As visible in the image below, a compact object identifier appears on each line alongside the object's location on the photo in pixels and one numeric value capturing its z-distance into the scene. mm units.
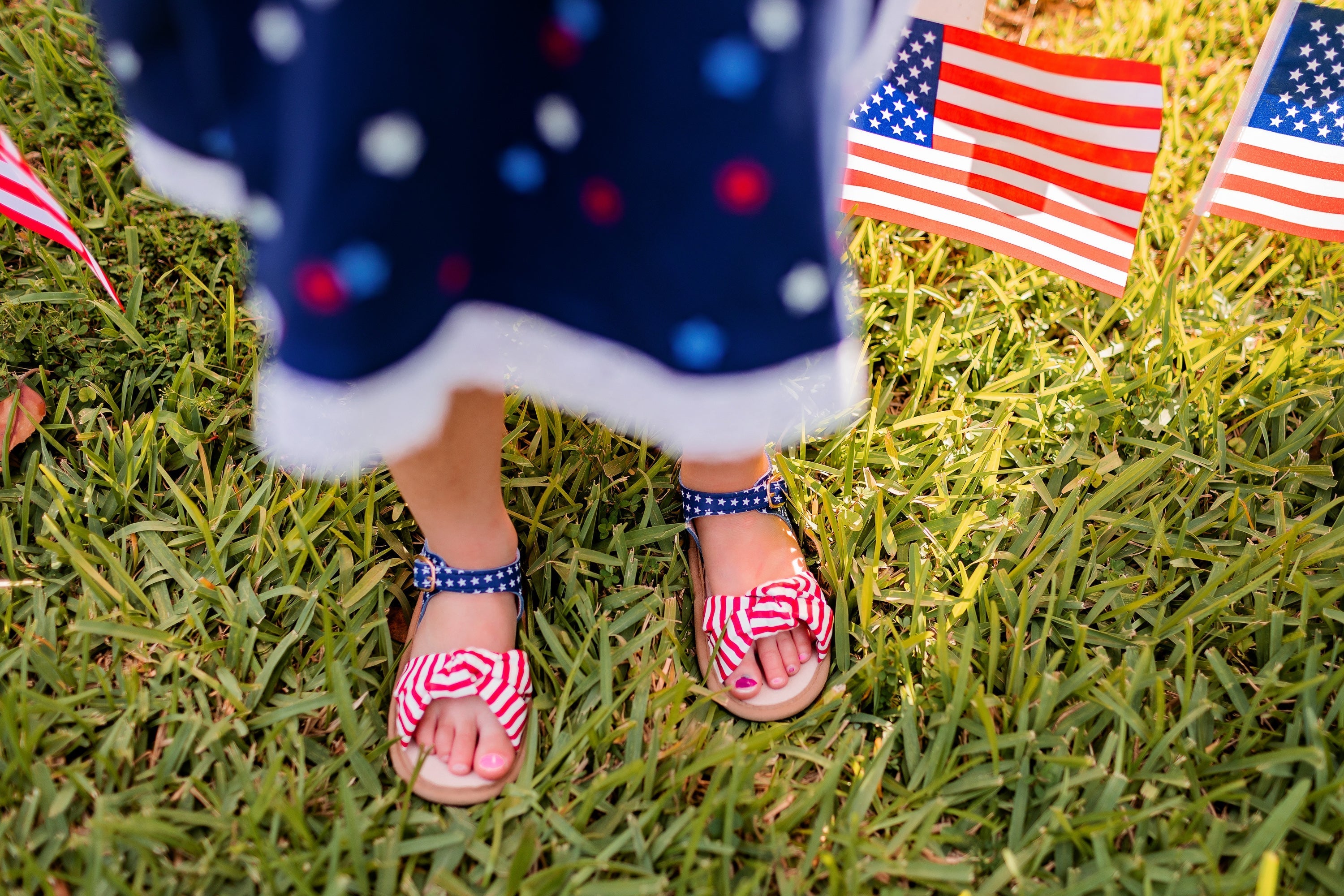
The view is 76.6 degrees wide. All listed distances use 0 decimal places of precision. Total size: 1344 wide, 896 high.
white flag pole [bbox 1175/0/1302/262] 1230
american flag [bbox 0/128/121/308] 1132
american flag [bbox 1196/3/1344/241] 1244
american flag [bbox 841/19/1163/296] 1229
